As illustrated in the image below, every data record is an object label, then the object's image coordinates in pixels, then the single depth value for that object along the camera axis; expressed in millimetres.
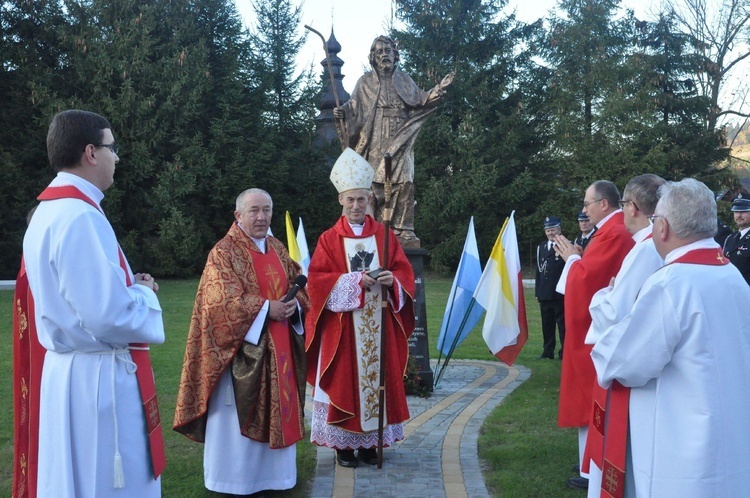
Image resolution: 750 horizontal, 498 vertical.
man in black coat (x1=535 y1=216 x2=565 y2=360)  10469
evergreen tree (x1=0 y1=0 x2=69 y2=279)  23672
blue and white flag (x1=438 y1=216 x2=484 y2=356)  8547
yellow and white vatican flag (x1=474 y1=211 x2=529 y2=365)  8102
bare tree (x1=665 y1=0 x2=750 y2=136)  26203
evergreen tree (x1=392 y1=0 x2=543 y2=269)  27406
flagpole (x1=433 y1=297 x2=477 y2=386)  8516
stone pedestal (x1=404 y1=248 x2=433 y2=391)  7906
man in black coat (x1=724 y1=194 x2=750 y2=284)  9062
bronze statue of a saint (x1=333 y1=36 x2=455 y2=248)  8133
